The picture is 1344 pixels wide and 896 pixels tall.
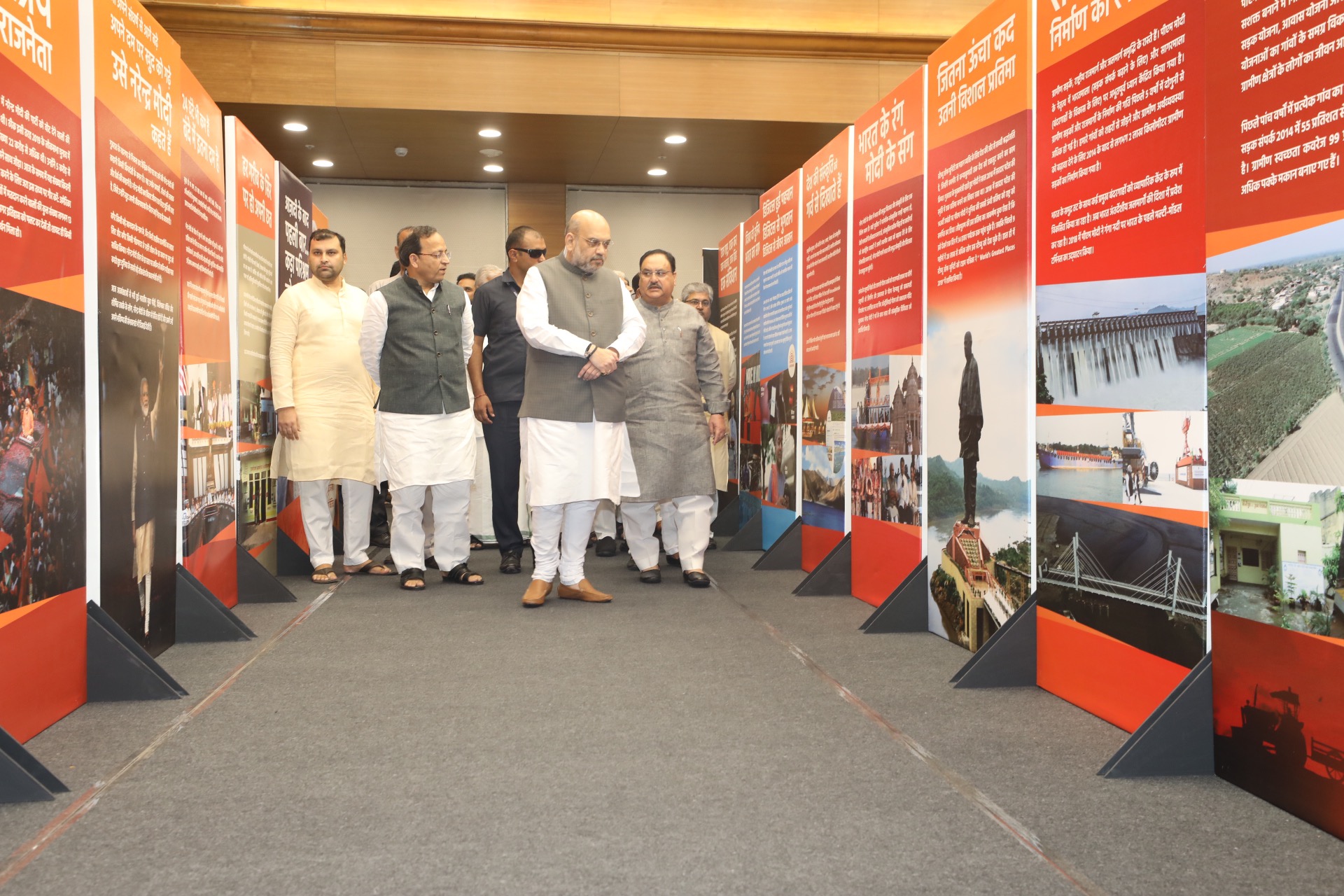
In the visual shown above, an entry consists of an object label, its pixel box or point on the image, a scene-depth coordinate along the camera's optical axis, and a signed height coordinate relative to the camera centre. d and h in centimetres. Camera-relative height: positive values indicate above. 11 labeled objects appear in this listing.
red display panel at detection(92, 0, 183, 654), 264 +36
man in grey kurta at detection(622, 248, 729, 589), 447 +7
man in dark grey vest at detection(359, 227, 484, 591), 440 +21
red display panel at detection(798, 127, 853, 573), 432 +40
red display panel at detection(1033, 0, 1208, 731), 209 +18
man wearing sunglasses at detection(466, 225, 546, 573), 509 +26
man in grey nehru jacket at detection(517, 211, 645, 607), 397 +17
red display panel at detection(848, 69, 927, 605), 355 +34
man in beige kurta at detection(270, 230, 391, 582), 456 +20
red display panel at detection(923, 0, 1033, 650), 278 +33
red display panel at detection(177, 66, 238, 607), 349 +27
